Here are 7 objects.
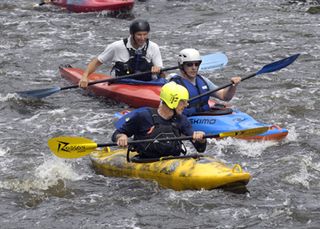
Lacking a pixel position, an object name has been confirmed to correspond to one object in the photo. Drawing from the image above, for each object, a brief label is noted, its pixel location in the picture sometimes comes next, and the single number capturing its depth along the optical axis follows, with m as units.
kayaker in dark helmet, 21.11
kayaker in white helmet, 17.25
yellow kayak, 13.85
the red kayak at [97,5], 36.53
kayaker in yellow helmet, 14.42
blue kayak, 17.77
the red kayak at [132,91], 21.03
